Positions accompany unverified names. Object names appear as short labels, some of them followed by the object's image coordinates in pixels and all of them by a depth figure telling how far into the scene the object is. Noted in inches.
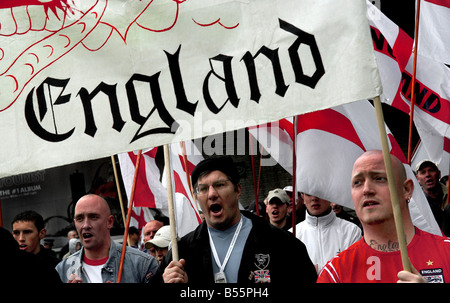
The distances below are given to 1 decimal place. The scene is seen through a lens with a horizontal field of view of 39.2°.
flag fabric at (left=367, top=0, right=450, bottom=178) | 235.3
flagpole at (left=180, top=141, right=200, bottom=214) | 251.6
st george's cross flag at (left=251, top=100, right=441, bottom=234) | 188.2
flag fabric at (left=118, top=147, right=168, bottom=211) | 334.6
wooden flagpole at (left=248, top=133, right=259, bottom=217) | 230.0
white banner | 107.6
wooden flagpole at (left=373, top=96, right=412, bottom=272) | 96.1
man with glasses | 134.0
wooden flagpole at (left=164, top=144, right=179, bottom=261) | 126.3
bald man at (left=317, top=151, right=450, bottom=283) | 108.9
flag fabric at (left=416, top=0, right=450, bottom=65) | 240.7
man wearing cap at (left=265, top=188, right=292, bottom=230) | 238.1
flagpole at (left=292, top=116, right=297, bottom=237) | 177.3
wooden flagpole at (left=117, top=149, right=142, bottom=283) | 161.2
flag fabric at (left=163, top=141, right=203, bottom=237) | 273.9
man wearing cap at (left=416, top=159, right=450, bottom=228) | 244.1
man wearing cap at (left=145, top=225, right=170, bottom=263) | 230.2
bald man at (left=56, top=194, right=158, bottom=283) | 171.5
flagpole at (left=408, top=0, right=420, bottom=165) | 201.3
